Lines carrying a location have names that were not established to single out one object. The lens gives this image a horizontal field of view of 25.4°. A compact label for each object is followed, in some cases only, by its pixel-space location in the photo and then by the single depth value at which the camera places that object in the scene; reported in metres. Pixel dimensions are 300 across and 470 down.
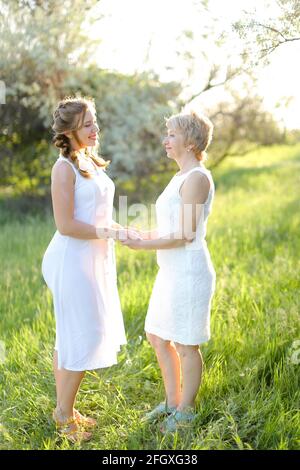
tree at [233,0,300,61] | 4.30
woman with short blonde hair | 3.52
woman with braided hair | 3.50
